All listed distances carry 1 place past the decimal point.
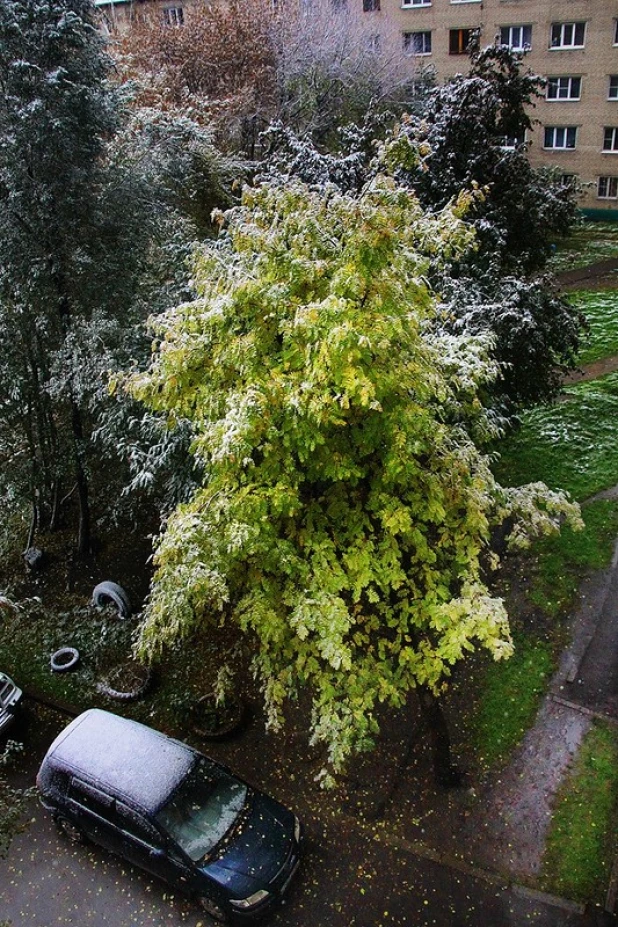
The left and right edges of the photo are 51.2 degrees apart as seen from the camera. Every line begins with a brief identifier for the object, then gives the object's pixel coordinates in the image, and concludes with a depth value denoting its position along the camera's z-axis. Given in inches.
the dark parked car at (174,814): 298.2
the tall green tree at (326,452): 234.4
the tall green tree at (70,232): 398.0
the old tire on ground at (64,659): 448.5
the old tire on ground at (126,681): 424.2
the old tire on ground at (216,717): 390.0
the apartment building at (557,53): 1146.7
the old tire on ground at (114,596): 478.0
